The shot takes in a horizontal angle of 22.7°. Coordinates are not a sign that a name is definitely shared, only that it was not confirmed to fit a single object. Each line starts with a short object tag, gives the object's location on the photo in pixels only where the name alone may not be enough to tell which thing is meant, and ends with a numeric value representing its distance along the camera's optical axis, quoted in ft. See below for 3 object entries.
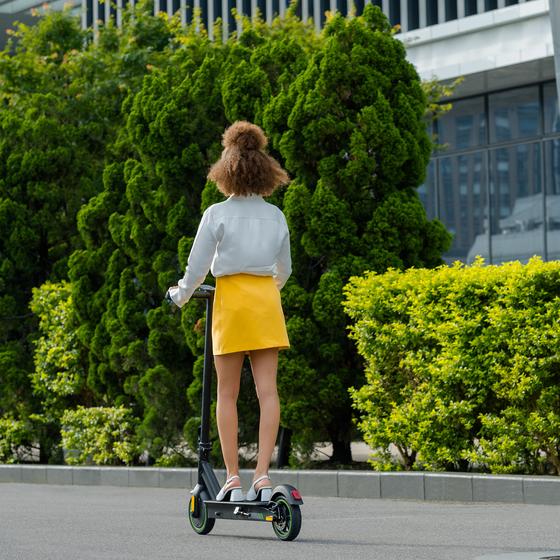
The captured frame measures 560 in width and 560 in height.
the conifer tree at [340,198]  40.14
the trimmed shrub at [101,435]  46.39
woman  23.11
